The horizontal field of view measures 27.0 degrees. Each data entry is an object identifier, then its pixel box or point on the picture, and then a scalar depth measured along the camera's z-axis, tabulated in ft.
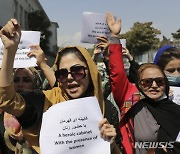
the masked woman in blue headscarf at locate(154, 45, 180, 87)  10.03
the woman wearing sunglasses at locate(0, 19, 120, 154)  6.23
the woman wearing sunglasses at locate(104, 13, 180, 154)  8.11
